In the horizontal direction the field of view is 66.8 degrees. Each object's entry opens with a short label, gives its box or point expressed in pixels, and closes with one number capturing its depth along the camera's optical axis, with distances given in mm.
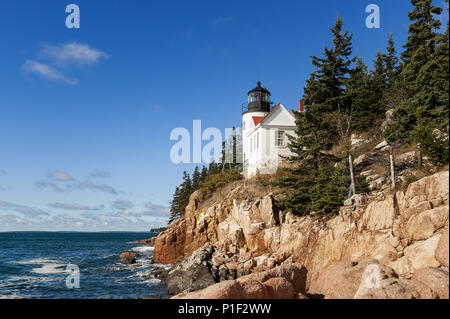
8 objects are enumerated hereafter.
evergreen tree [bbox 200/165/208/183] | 72688
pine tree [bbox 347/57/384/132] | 32719
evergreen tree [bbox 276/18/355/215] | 22359
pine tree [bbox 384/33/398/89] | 51231
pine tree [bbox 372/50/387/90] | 41988
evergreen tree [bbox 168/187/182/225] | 80238
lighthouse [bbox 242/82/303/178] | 34719
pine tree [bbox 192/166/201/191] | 73412
